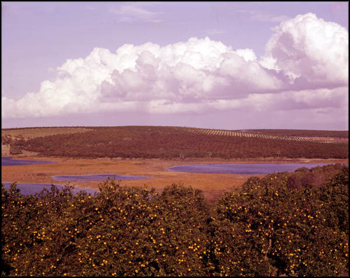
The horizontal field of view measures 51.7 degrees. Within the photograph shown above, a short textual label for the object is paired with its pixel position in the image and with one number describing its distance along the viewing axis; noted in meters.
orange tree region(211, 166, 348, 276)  18.78
